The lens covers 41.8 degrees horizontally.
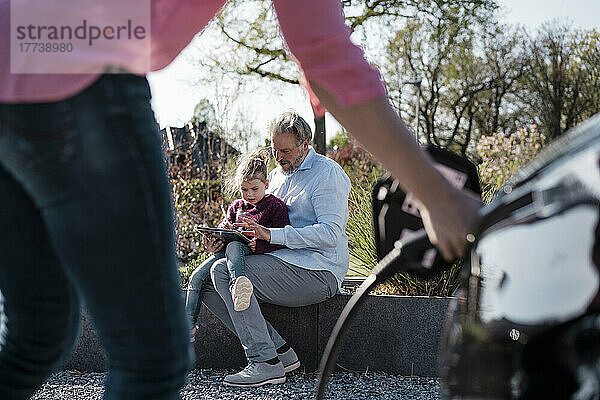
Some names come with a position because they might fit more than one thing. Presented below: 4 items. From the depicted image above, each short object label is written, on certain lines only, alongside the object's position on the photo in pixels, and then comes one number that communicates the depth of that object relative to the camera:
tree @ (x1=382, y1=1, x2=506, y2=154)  21.73
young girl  3.74
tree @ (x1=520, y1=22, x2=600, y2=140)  22.88
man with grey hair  3.79
